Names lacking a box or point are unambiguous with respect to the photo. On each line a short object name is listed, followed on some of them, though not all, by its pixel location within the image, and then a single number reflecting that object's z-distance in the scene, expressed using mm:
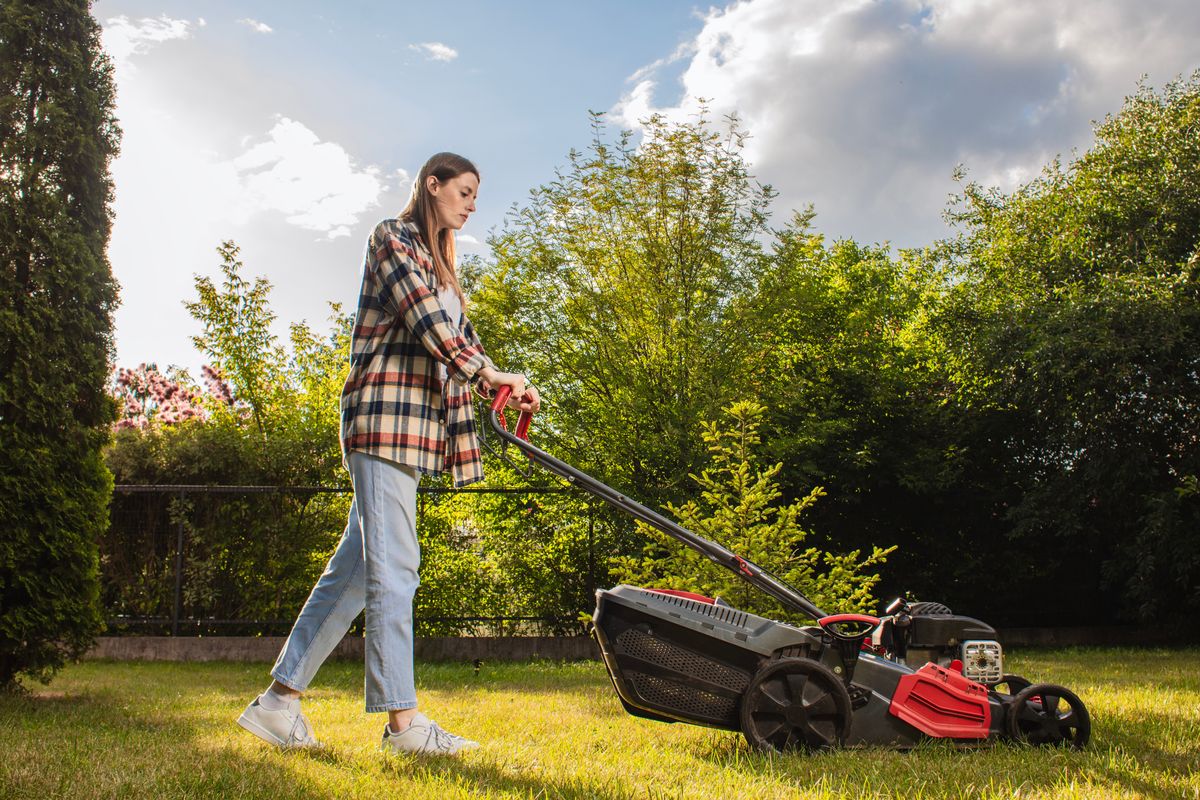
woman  3111
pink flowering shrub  14255
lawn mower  3262
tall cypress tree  4996
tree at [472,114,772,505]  9742
